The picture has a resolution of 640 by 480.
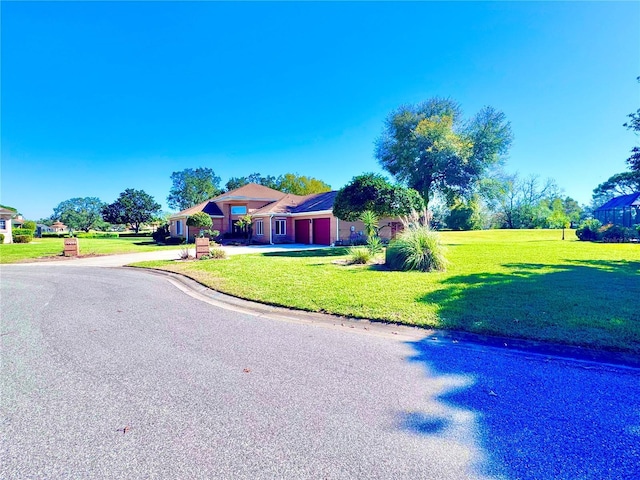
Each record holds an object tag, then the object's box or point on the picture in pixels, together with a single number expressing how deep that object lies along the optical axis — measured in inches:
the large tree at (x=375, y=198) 617.0
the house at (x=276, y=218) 906.1
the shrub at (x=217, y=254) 590.5
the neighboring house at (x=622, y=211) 1249.4
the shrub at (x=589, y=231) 932.6
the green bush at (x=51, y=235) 1923.0
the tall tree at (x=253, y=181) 2284.7
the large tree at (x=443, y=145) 875.4
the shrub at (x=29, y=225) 1604.9
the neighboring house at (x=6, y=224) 1133.7
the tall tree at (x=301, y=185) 2098.9
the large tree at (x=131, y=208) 2123.5
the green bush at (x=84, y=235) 1828.7
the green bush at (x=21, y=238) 1154.3
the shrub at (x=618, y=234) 883.4
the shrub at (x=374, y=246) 492.7
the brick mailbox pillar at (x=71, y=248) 686.5
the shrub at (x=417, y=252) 389.7
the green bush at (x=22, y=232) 1230.3
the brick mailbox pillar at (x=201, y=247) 591.5
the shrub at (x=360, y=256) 464.8
